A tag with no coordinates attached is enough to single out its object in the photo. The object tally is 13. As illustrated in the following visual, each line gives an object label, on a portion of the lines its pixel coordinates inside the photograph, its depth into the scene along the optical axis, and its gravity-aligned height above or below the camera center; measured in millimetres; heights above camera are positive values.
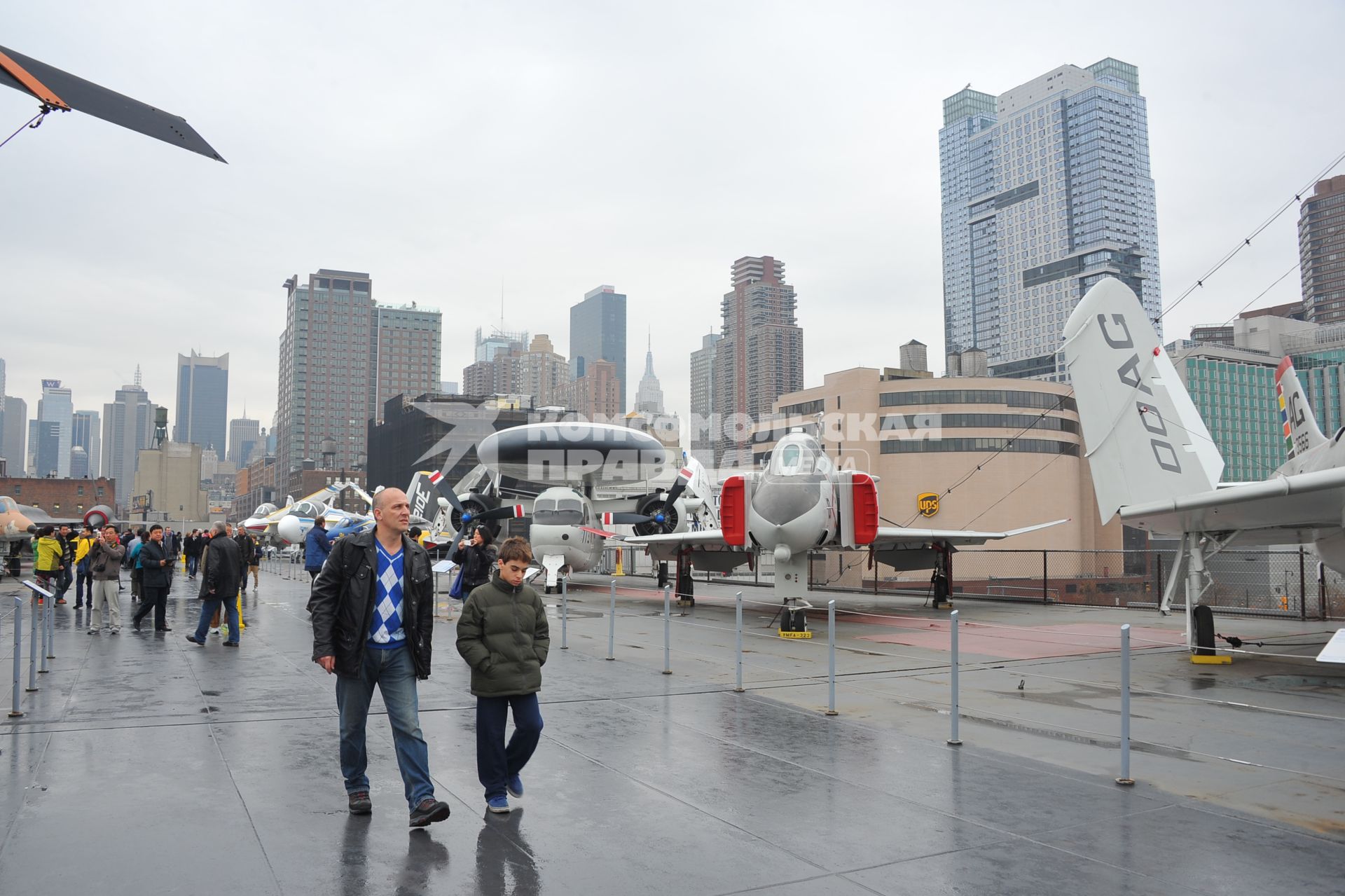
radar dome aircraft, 29156 +1465
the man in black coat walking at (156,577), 13539 -1041
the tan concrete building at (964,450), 80000 +6176
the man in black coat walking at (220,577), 12484 -949
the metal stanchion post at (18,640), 7191 -1094
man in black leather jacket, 4809 -694
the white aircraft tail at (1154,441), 11914 +1095
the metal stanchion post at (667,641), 10492 -1551
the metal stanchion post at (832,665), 7986 -1426
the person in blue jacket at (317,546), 17062 -684
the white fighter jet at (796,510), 15062 +86
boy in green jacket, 5000 -879
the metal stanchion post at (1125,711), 5820 -1314
